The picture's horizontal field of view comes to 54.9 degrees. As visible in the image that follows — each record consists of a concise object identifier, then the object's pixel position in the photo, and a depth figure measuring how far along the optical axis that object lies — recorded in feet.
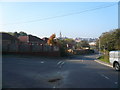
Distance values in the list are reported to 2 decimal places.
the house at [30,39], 128.31
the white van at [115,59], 34.01
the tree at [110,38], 111.10
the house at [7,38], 97.05
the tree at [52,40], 123.34
